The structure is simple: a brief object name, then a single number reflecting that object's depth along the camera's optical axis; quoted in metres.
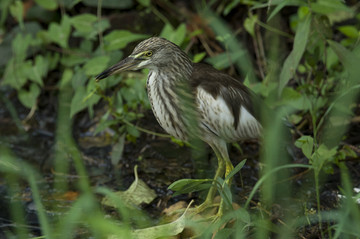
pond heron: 7.31
